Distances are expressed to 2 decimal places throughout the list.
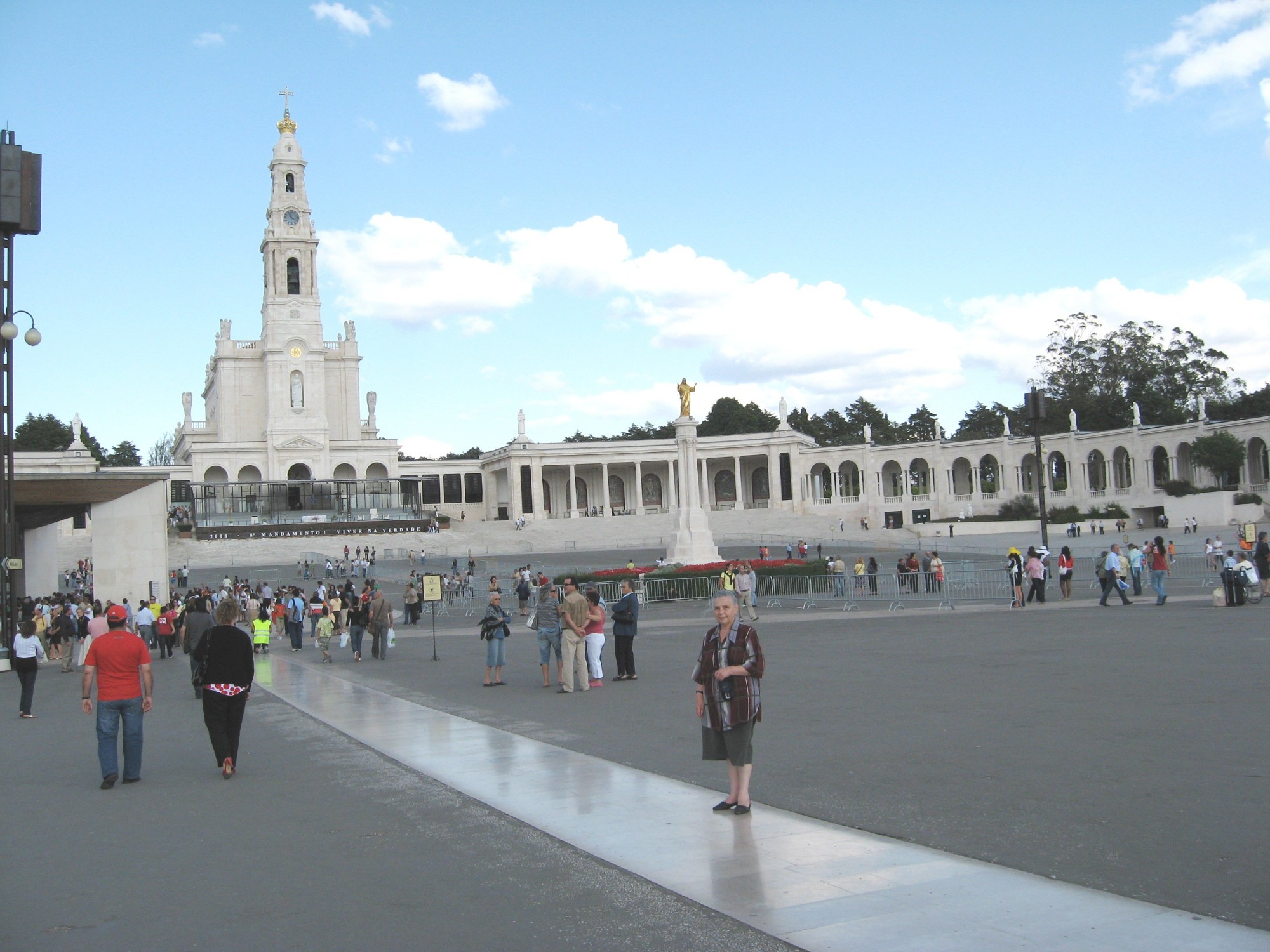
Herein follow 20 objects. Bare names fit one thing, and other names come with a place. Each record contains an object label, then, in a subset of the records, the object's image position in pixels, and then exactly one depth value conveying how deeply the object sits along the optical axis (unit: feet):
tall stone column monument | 132.57
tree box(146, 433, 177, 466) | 465.47
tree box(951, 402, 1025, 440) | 362.12
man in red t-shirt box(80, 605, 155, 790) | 30.71
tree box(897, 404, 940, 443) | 389.60
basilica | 270.05
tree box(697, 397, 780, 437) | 388.16
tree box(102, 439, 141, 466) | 379.76
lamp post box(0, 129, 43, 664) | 69.97
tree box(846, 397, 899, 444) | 399.65
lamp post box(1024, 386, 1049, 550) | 90.17
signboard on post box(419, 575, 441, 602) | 73.56
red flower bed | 111.34
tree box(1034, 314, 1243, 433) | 304.71
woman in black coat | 31.22
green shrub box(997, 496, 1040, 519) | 232.53
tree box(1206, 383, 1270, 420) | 269.44
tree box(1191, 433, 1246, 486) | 217.15
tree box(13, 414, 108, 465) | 330.95
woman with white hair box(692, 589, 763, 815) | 23.61
